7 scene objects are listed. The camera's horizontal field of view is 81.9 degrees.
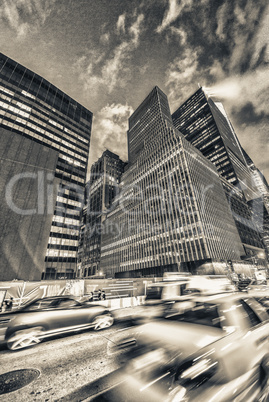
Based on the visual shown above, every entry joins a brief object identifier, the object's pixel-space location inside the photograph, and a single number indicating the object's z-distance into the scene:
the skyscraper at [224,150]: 82.06
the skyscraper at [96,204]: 93.62
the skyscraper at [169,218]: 48.62
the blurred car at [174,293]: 7.36
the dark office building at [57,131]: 47.84
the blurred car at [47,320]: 4.36
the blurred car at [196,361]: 2.34
